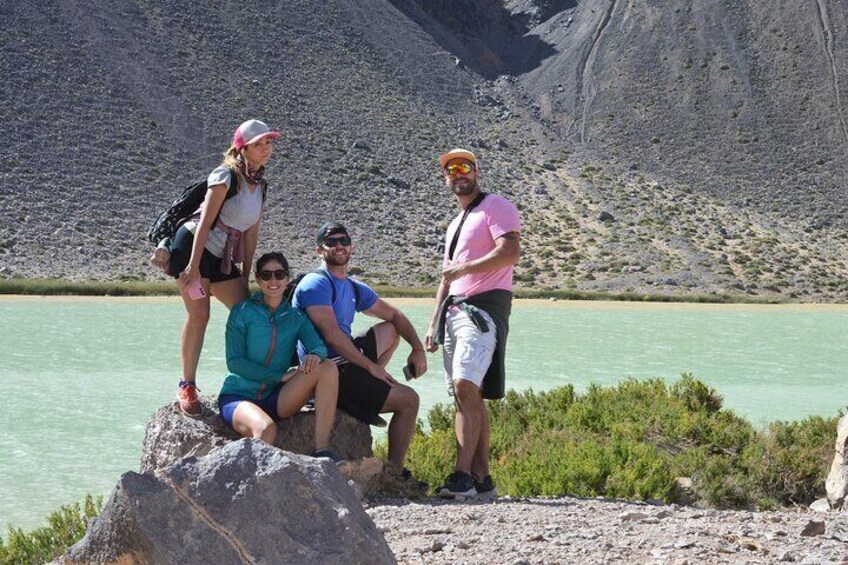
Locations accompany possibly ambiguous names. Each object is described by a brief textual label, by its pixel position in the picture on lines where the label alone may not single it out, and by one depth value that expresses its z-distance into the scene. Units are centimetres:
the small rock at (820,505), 781
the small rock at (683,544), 517
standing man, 691
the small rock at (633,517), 600
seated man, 692
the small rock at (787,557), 503
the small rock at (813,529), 550
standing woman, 670
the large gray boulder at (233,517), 389
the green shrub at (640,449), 816
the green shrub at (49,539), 684
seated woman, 662
